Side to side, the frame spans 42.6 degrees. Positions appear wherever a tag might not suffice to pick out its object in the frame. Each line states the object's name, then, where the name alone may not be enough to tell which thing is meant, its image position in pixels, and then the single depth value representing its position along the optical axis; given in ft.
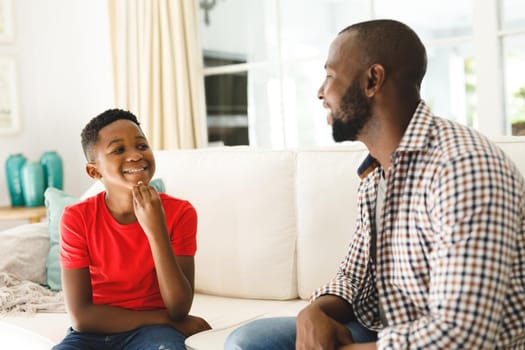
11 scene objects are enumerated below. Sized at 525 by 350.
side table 11.16
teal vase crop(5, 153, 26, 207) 12.28
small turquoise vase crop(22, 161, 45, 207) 12.03
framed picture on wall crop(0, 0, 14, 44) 12.90
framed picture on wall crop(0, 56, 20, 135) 12.92
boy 5.75
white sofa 6.78
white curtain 10.91
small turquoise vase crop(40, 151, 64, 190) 12.23
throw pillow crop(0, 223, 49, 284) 7.77
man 3.60
